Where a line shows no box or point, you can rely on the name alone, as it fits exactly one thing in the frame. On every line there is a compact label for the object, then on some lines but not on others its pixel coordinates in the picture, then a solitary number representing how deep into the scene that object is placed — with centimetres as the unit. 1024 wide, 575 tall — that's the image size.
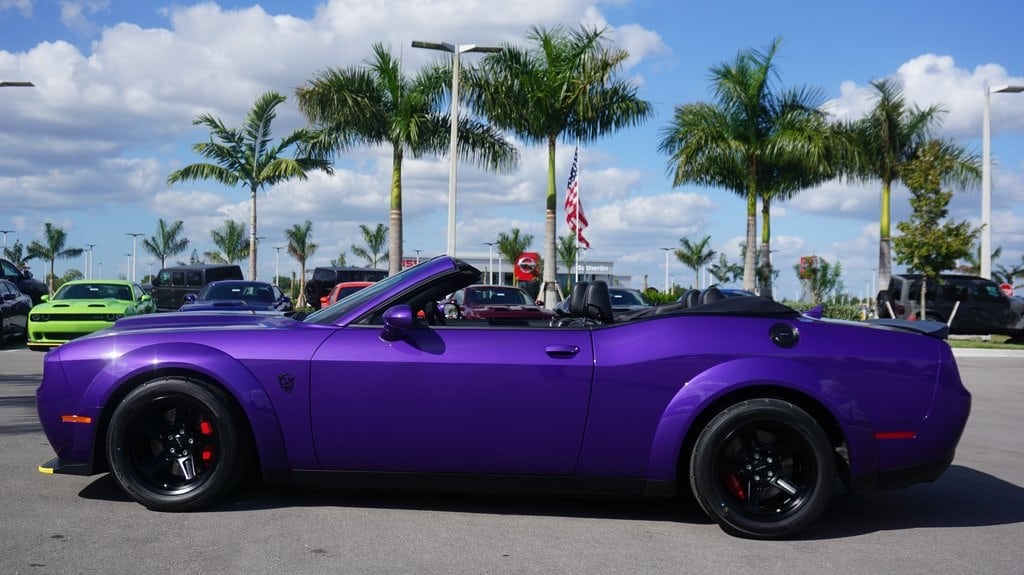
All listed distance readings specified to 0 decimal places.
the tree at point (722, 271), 6432
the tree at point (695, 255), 6159
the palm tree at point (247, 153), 3133
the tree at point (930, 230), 2347
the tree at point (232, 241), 6162
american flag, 2538
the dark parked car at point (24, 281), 2366
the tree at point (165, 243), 6219
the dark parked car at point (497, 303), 1731
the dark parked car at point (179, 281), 2969
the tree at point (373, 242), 6369
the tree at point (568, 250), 6100
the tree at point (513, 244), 6444
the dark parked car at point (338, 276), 3084
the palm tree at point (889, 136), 2995
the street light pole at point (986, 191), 2595
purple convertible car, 452
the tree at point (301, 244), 6631
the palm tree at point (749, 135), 2731
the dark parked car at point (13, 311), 1706
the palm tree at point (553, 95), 2336
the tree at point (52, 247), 6719
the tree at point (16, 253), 7106
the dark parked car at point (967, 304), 2434
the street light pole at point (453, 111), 2120
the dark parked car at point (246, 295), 1697
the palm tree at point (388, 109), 2428
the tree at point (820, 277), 4428
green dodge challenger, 1524
